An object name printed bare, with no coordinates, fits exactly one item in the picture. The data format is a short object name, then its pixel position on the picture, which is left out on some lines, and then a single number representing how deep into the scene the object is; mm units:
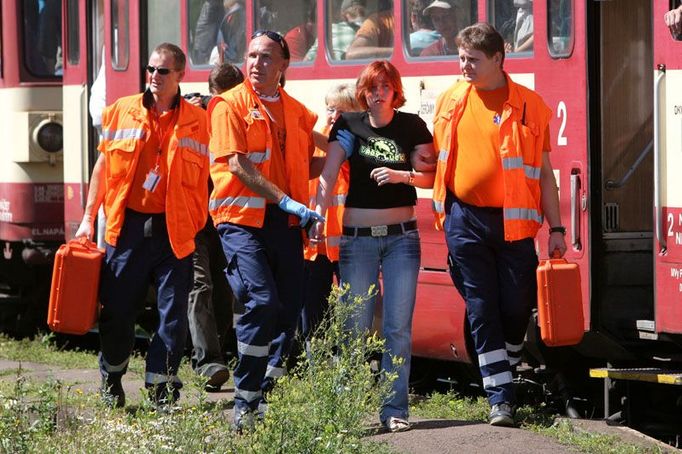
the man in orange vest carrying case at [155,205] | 16750
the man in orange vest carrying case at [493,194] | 15664
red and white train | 16125
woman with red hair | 15898
